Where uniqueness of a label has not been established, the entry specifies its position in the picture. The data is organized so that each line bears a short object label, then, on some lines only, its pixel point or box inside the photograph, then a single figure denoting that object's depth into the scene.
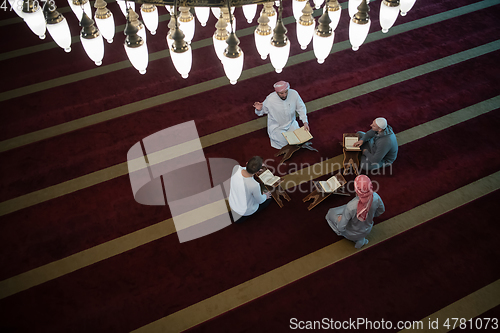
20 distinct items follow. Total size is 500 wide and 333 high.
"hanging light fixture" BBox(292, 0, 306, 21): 3.08
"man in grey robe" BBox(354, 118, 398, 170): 4.10
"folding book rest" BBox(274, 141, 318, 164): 4.58
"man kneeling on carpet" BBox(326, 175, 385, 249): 3.30
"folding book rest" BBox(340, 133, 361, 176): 4.43
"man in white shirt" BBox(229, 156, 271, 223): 3.56
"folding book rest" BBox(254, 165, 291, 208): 4.19
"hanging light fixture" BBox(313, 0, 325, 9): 3.27
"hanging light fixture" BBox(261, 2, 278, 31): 2.56
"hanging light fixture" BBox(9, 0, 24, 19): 2.51
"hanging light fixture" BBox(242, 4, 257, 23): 3.25
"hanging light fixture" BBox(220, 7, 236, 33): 2.36
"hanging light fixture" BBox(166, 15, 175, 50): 2.37
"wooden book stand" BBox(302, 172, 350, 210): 4.17
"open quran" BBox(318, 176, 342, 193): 4.13
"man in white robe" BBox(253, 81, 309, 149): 4.45
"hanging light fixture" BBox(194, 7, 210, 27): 3.17
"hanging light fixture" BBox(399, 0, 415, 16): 2.89
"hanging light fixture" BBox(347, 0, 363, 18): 2.82
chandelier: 2.22
